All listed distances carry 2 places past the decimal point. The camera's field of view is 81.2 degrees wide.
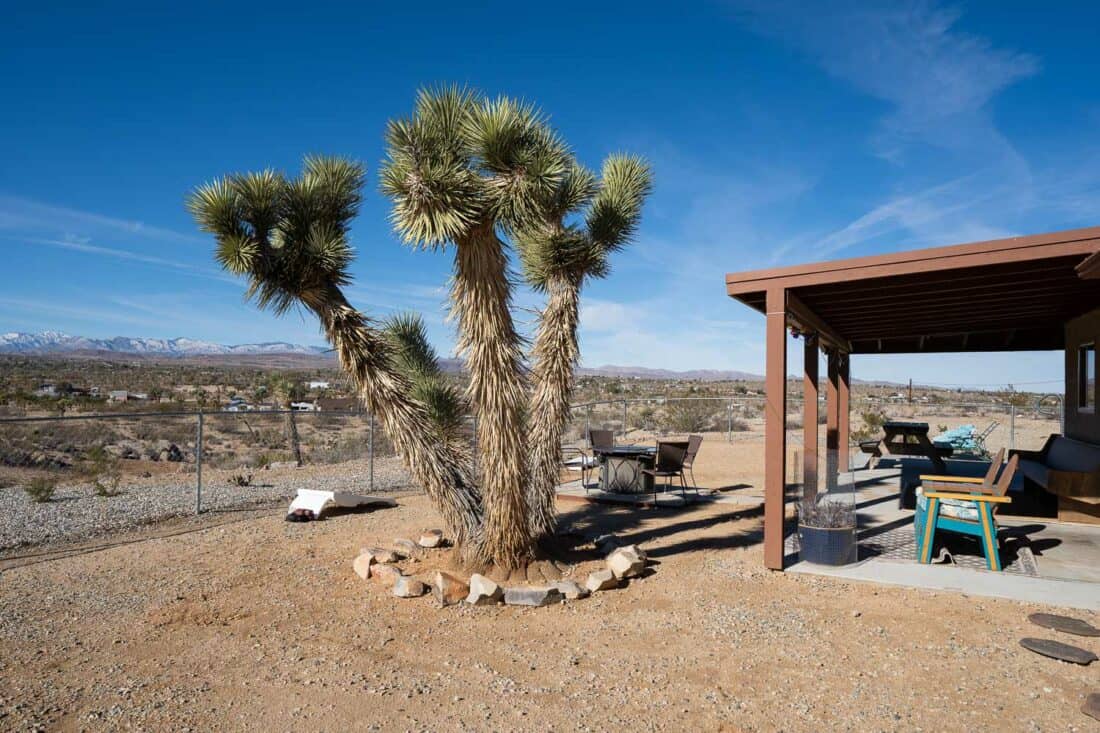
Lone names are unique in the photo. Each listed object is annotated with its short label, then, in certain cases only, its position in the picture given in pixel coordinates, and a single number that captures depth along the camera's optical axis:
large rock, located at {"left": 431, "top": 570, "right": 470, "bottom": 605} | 5.29
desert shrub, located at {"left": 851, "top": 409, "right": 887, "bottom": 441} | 19.75
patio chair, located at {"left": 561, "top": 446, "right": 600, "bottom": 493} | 10.94
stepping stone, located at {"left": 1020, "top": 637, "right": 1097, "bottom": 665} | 4.02
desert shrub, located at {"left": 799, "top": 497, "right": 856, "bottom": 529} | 6.29
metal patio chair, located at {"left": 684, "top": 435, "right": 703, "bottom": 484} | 10.08
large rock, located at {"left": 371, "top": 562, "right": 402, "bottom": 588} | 5.79
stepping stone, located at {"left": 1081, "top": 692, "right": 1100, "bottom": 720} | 3.36
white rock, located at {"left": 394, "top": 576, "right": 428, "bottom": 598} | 5.48
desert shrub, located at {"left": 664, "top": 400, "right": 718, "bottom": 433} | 22.39
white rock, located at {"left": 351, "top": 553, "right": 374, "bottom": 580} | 6.02
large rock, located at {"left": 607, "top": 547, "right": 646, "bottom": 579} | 5.84
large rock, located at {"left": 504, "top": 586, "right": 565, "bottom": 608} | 5.29
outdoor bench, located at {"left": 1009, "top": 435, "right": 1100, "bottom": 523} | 7.49
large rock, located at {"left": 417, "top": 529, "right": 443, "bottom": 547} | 6.96
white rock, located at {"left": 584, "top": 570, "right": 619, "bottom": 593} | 5.57
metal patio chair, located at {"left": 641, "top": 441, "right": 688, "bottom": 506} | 9.26
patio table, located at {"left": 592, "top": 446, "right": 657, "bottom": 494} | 10.09
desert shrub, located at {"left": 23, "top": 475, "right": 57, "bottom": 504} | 9.14
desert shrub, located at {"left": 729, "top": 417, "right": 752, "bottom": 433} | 22.91
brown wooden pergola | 5.43
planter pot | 6.14
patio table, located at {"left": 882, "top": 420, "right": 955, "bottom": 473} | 9.36
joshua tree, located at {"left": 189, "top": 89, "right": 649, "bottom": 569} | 5.43
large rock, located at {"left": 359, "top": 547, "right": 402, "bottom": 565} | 6.28
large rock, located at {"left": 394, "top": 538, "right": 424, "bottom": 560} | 6.61
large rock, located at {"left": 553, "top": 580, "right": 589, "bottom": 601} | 5.42
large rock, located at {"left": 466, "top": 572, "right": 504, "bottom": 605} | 5.25
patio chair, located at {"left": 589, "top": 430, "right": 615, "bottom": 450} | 10.52
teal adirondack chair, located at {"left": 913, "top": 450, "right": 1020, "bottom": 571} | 5.95
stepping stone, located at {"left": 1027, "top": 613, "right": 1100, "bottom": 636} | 4.46
